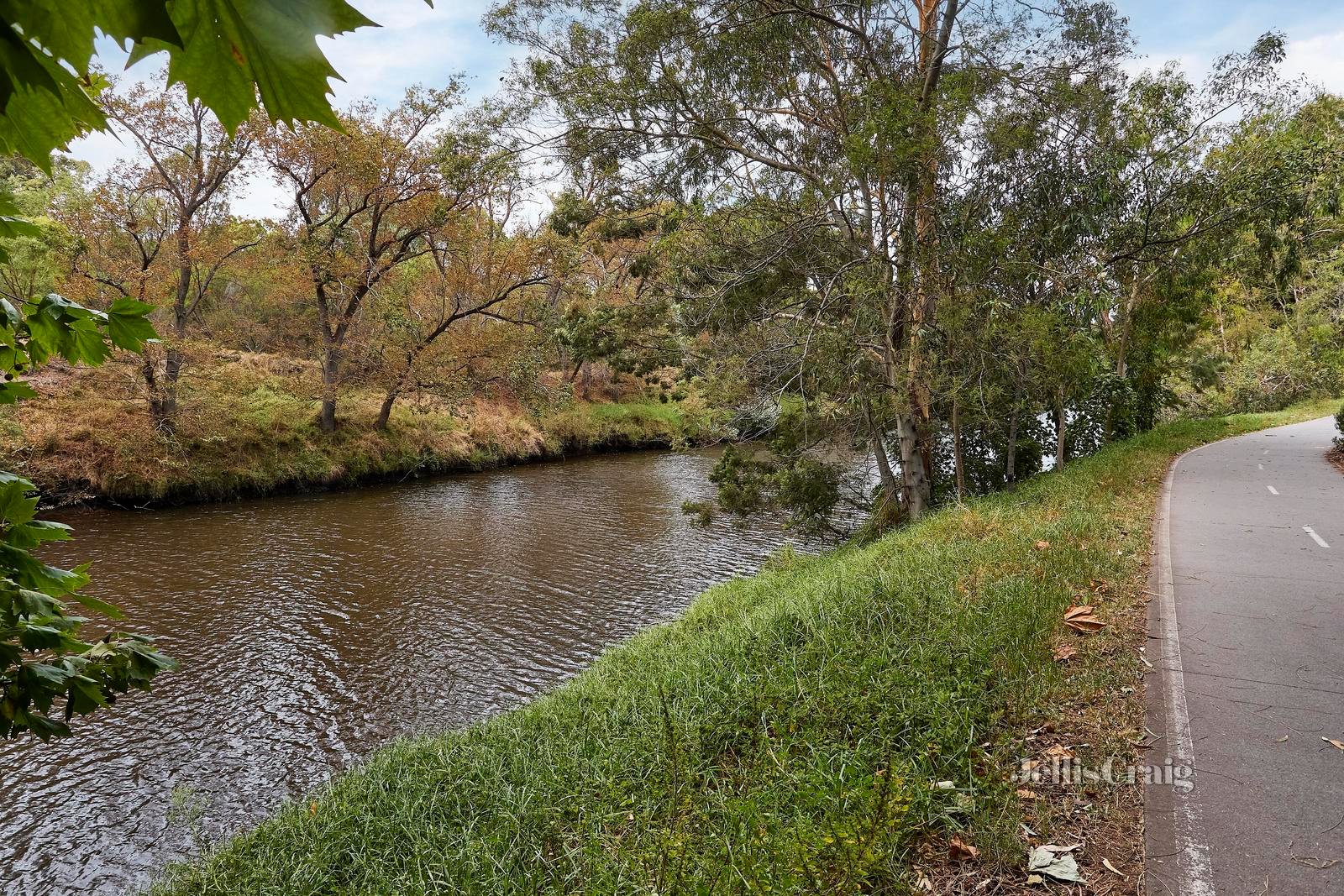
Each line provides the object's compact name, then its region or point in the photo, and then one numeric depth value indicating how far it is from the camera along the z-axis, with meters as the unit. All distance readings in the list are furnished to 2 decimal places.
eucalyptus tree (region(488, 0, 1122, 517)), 9.45
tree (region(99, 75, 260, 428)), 16.33
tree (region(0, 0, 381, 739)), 0.54
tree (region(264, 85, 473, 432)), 18.78
